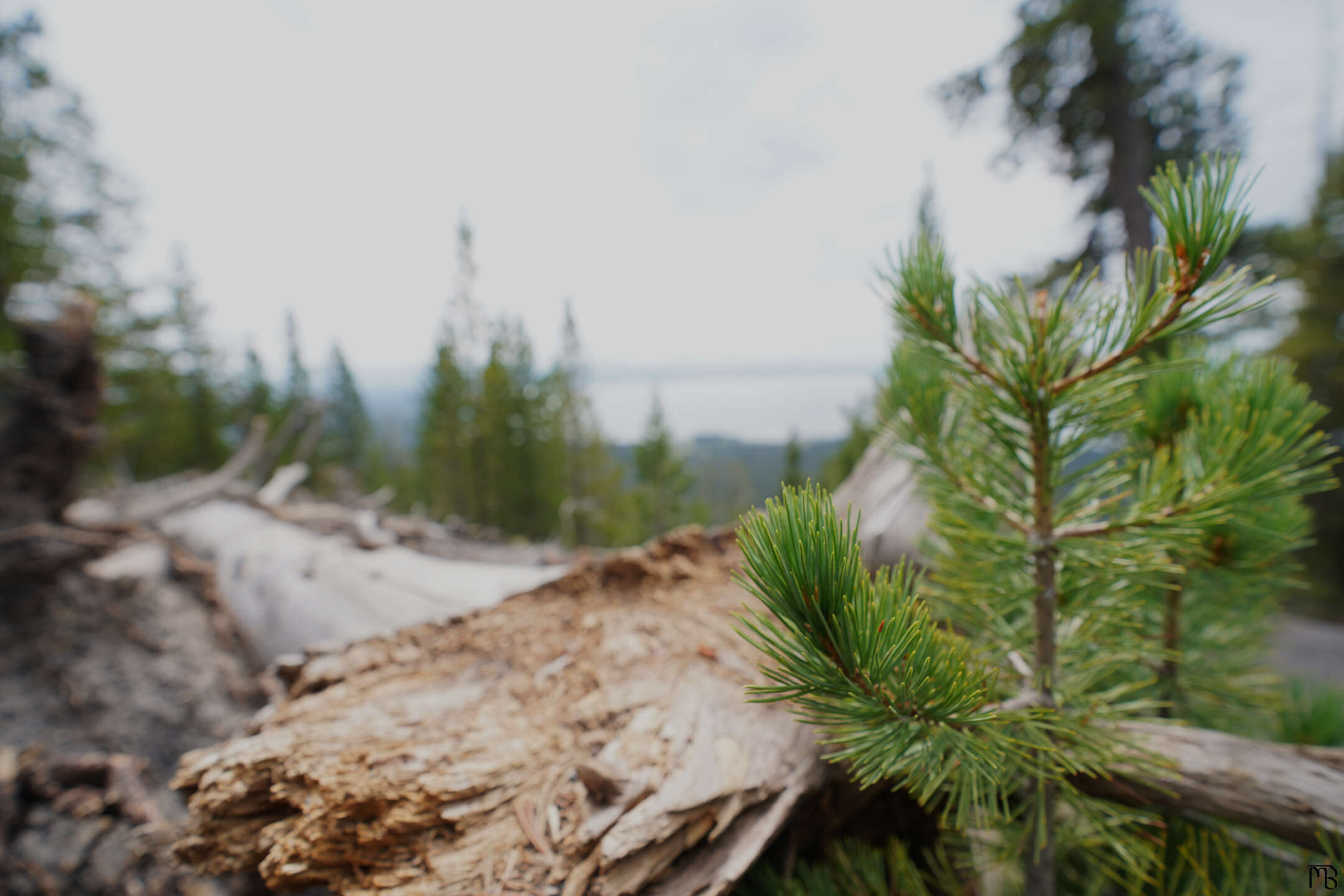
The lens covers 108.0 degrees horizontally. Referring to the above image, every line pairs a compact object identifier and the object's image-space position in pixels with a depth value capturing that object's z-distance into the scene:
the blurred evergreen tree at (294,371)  22.39
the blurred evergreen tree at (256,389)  20.44
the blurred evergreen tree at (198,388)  17.97
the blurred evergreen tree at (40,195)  8.61
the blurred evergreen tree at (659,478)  19.25
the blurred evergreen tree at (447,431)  16.69
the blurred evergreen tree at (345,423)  22.16
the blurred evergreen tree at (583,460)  17.23
